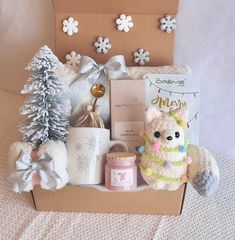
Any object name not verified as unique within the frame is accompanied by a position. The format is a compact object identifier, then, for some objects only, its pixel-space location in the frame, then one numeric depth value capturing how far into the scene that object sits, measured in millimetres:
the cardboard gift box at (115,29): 865
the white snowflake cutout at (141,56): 888
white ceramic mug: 720
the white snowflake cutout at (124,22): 874
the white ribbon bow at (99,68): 813
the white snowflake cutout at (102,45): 886
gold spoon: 829
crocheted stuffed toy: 678
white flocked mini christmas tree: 737
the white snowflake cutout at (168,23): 872
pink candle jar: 695
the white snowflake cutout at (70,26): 880
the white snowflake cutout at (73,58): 890
